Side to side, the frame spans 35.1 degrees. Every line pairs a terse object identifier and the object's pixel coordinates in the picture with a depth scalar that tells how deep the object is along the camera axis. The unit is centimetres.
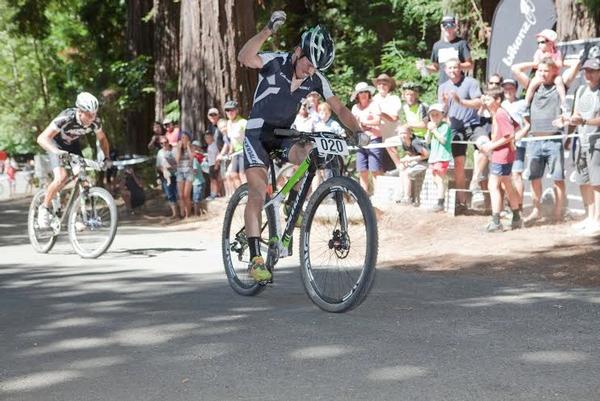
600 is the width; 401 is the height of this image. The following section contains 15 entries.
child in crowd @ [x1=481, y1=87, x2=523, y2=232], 1191
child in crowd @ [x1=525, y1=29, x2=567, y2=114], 1204
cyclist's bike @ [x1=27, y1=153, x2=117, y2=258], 1134
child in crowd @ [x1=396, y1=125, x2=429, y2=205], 1395
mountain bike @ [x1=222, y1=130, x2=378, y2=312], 653
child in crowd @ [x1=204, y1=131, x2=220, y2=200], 1767
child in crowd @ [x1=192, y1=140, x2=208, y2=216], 1762
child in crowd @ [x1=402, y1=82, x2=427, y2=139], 1410
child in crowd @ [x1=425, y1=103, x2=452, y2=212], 1334
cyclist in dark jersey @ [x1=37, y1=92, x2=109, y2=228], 1117
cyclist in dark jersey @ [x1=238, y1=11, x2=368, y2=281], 727
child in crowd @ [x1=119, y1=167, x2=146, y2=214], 1975
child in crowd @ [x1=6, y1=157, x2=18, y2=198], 4174
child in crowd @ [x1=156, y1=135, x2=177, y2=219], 1798
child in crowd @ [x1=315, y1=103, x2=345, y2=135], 1488
